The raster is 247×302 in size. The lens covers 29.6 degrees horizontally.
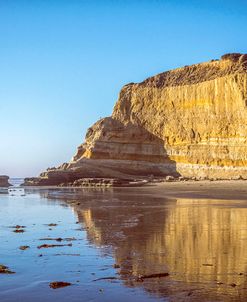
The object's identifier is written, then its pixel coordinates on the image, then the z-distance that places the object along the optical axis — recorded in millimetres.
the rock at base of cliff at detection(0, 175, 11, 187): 66750
